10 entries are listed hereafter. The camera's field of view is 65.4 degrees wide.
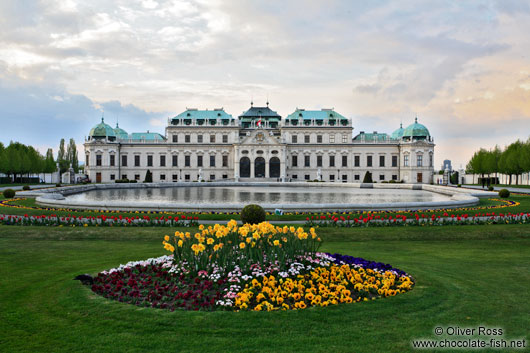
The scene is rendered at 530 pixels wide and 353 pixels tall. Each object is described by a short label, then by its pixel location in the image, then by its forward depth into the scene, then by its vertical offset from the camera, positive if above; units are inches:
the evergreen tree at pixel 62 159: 4254.2 +186.5
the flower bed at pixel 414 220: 836.0 -94.6
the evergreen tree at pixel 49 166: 3284.9 +87.3
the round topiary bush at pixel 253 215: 722.8 -69.2
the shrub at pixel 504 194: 1437.5 -68.1
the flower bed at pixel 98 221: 829.2 -91.4
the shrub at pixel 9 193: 1360.7 -55.9
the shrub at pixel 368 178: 3005.7 -25.3
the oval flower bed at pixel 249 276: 332.2 -93.5
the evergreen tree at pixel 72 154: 4522.6 +246.7
